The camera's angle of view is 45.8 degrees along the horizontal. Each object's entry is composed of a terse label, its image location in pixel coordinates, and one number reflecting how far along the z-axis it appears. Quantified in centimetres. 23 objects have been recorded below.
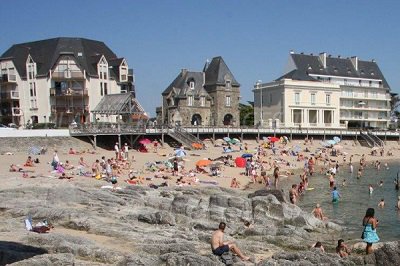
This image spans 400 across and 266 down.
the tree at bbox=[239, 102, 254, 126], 8131
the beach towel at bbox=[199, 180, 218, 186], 3065
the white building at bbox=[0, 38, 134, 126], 5466
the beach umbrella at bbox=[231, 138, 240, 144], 5147
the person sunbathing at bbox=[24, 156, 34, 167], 3221
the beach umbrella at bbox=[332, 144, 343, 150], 5341
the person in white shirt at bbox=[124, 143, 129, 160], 3931
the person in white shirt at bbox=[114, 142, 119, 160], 3847
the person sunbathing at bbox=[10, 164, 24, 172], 2990
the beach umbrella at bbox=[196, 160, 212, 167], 3457
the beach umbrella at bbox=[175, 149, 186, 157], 3888
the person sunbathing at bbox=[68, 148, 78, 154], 4100
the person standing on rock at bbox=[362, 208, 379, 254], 1441
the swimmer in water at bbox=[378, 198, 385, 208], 2492
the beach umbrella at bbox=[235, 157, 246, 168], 3803
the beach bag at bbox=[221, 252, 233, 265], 1269
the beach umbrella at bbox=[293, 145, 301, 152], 5030
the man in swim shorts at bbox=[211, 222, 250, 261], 1290
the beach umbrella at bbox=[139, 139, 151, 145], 4428
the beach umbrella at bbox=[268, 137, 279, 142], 5209
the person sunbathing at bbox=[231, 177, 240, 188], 3042
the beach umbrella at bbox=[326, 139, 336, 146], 5509
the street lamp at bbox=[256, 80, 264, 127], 6859
